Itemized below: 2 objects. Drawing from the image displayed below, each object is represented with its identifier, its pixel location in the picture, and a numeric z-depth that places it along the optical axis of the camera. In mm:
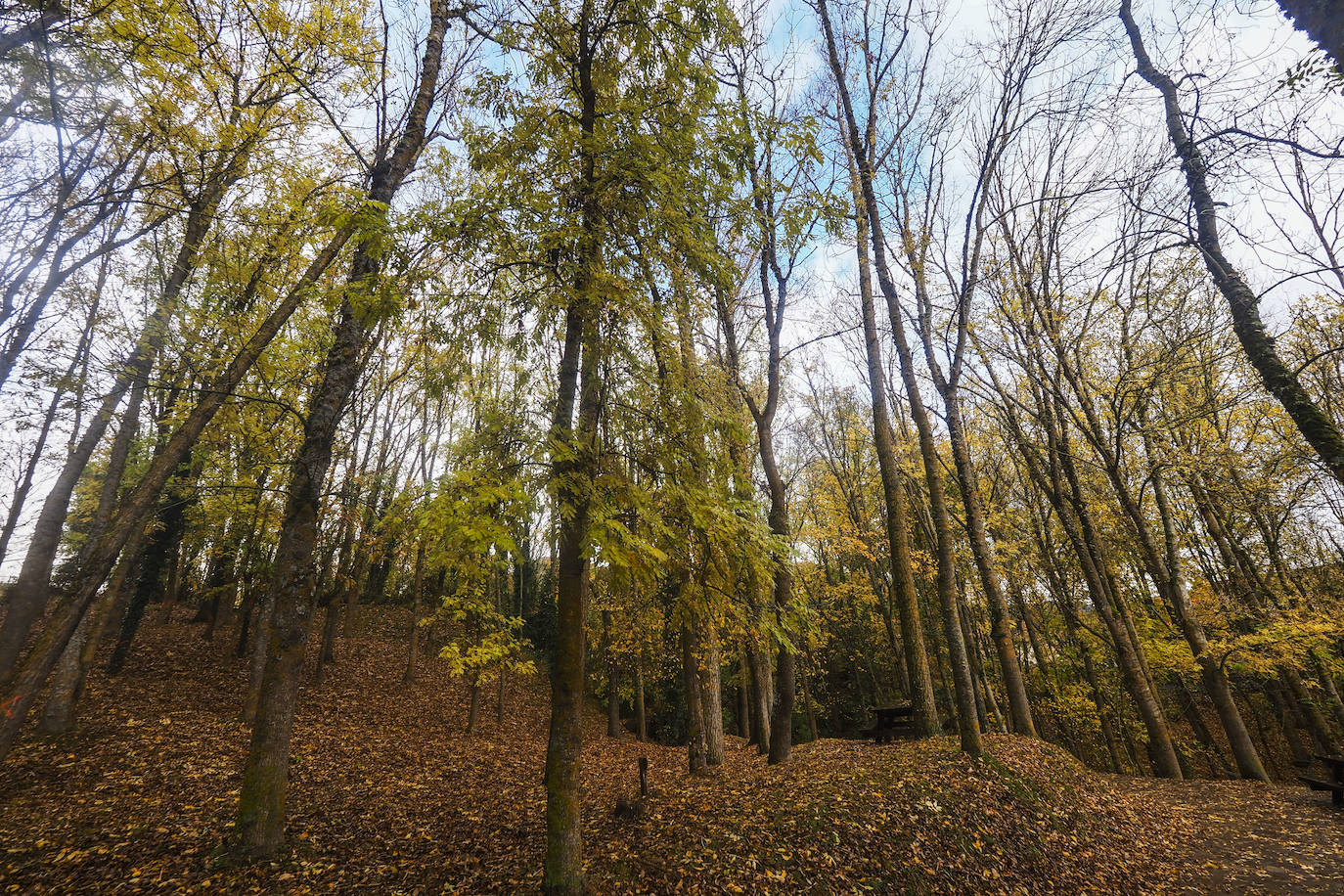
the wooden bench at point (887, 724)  10242
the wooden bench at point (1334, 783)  7832
